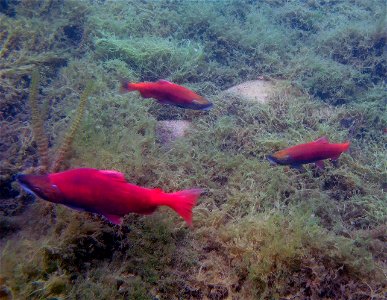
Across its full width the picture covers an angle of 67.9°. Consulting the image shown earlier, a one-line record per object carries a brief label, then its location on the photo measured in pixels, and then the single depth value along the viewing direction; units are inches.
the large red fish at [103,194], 79.4
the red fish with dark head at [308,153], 120.1
